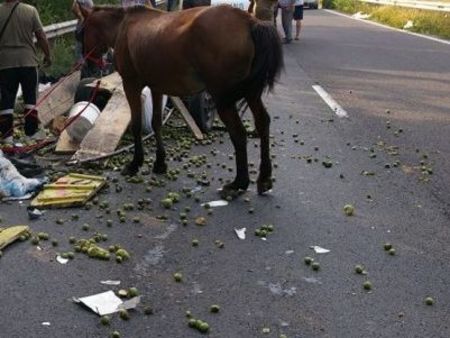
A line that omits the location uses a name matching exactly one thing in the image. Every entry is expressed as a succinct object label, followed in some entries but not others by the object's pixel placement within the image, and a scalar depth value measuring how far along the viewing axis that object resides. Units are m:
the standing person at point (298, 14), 21.53
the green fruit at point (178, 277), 4.88
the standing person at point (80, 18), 7.98
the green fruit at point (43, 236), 5.62
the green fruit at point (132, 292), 4.62
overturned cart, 8.08
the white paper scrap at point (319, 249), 5.44
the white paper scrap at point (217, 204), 6.57
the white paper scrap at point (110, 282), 4.82
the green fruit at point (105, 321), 4.23
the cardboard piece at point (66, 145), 8.15
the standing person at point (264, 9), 11.34
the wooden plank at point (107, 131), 7.92
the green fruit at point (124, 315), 4.30
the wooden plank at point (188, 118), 9.18
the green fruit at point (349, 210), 6.27
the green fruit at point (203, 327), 4.16
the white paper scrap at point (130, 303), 4.46
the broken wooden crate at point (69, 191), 6.38
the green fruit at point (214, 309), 4.41
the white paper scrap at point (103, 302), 4.41
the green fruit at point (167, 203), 6.48
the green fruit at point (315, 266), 5.09
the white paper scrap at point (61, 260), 5.20
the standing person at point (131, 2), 10.98
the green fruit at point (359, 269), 5.03
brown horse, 6.44
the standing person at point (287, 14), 19.92
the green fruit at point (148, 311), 4.38
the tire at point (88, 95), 9.45
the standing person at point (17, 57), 8.27
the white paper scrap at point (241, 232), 5.77
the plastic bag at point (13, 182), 6.67
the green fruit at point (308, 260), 5.19
